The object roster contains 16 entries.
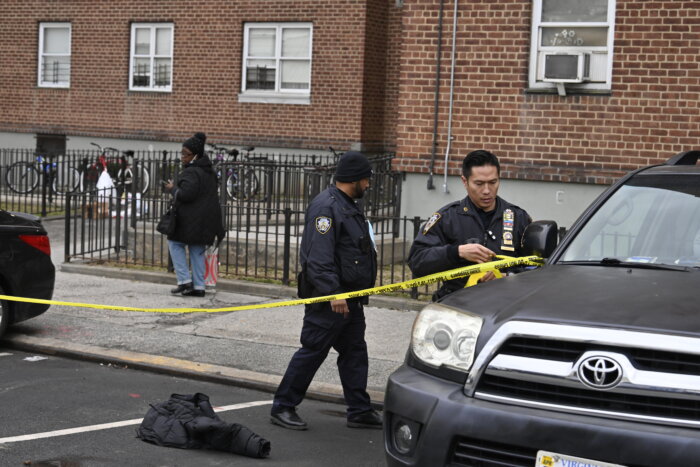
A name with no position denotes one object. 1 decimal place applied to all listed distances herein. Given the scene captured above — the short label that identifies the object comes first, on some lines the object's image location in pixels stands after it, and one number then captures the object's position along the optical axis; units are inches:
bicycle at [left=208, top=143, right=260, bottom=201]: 593.9
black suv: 149.0
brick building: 509.7
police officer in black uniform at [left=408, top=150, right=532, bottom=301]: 231.9
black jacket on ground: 237.0
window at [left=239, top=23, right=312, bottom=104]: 862.5
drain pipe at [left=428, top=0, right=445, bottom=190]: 534.9
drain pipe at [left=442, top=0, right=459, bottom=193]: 533.6
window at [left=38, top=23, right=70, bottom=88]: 973.8
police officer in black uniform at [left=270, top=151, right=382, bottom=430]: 253.1
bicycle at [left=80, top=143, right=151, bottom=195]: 815.1
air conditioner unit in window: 515.8
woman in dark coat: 442.0
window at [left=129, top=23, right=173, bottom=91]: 917.2
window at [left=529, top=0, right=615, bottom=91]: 516.7
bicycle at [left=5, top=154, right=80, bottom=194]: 807.1
